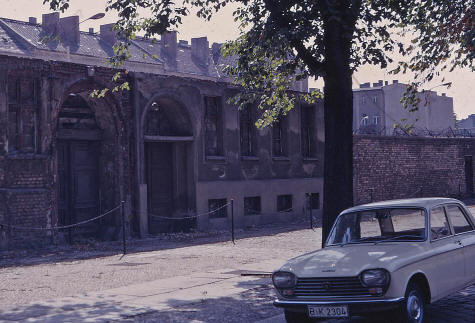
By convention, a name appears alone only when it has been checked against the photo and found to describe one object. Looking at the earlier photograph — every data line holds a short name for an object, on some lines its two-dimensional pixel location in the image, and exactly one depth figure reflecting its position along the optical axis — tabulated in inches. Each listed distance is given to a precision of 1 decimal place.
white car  267.3
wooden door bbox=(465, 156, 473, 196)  1492.4
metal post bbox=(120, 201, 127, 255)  624.8
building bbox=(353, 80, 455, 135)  2917.3
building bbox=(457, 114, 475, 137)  4520.2
